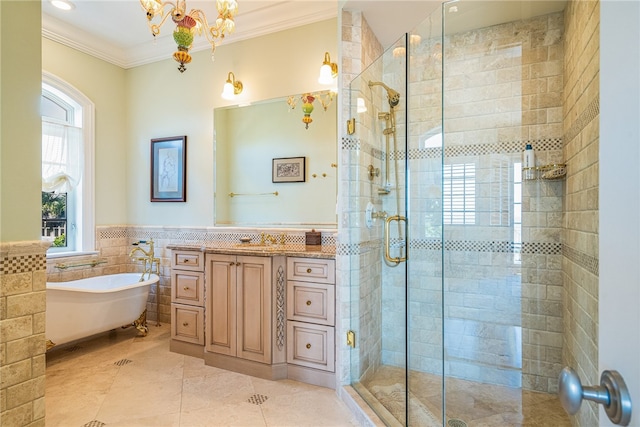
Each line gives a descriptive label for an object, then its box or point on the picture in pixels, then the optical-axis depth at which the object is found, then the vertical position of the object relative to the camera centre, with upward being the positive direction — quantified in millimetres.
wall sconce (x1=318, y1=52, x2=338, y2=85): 2857 +1241
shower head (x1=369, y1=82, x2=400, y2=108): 2400 +860
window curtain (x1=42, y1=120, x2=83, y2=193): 3361 +587
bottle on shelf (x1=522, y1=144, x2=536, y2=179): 2297 +353
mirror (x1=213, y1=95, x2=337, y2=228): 2998 +458
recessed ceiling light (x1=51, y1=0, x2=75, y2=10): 2920 +1882
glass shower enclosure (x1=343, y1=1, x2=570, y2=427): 2283 +11
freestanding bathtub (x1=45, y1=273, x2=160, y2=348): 2705 -859
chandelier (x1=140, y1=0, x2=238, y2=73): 2307 +1418
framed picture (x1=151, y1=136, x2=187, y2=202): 3633 +489
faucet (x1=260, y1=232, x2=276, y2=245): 3118 -253
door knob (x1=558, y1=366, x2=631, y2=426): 463 -276
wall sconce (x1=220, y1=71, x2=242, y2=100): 3328 +1261
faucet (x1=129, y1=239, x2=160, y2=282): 3512 -518
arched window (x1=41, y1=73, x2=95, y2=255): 3383 +476
